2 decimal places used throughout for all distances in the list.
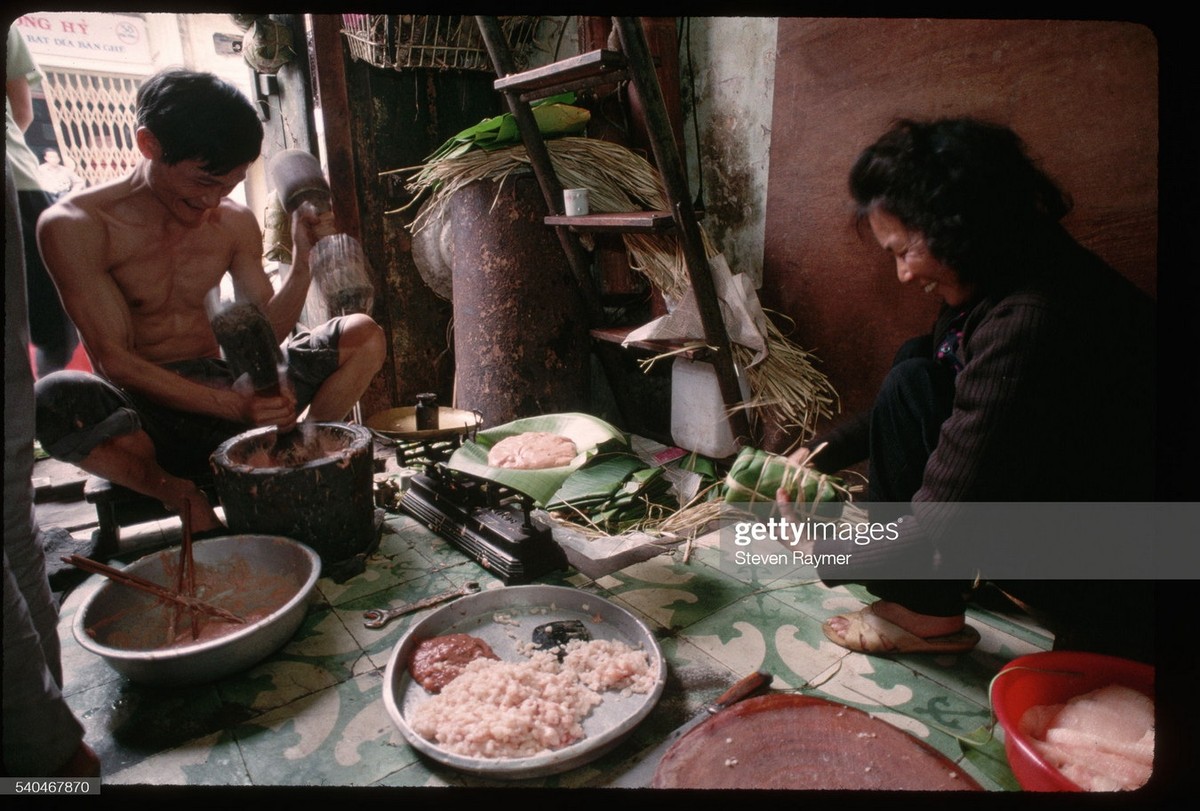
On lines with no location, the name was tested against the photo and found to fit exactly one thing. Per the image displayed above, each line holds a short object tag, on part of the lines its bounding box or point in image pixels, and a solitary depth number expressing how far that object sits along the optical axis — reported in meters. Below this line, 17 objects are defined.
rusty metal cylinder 3.16
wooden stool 2.28
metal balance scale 2.14
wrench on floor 1.95
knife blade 1.38
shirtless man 2.10
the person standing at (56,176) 2.62
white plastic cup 2.90
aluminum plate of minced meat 1.33
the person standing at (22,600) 1.11
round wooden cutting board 1.30
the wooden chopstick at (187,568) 1.85
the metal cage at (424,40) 3.48
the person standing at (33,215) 1.86
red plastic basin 1.36
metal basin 1.54
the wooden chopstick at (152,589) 1.65
